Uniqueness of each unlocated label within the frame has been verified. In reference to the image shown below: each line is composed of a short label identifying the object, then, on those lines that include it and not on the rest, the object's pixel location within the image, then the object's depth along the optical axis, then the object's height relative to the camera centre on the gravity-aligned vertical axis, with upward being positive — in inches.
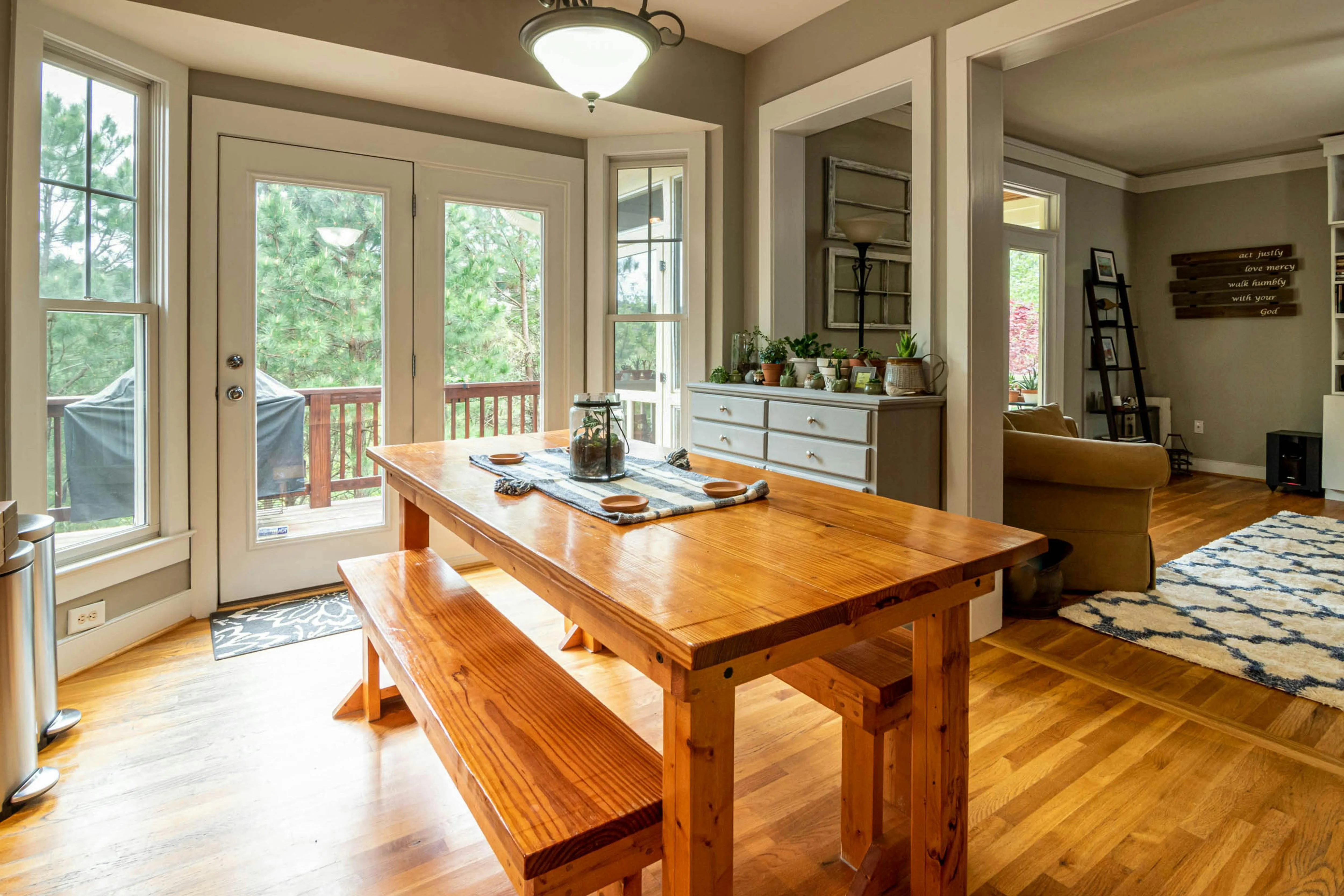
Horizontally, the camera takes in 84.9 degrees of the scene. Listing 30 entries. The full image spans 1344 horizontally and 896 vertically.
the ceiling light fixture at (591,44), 67.0 +37.4
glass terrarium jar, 71.3 -0.1
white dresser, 107.7 -0.1
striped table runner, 61.7 -4.6
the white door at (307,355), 123.2 +14.7
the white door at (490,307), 140.9 +26.4
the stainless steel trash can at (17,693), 70.1 -24.7
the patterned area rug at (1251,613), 102.3 -29.1
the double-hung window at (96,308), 99.7 +18.7
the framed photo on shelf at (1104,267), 243.8 +57.4
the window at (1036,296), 224.8 +44.5
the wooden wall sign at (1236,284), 233.3 +51.2
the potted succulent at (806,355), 134.3 +15.3
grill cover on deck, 104.3 -2.2
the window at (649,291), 154.2 +31.1
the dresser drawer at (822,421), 109.4 +2.7
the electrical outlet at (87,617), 100.5 -25.0
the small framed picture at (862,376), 117.1 +10.0
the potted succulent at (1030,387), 231.9 +16.0
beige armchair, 123.9 -10.7
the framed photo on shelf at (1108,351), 244.7 +29.1
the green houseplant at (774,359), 137.7 +15.1
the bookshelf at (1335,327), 209.8 +31.9
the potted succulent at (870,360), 124.9 +13.4
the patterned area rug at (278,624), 110.0 -29.7
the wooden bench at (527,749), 40.6 -20.6
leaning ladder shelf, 239.5 +29.0
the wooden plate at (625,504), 59.6 -5.4
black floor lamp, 153.2 +43.7
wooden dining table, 38.8 -9.2
